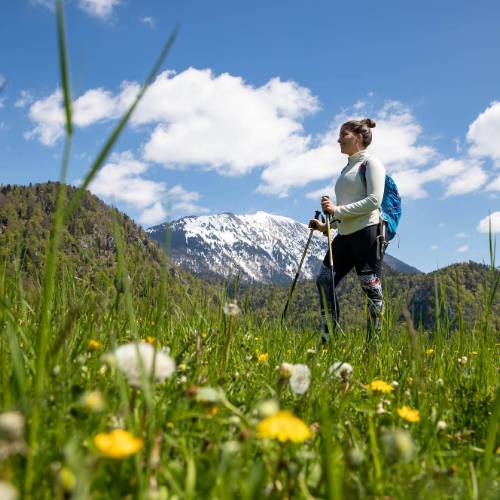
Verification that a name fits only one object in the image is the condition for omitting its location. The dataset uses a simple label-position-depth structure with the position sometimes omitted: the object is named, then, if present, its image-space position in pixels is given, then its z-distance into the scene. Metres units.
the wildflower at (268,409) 0.97
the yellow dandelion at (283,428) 0.93
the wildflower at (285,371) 1.54
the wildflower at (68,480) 0.81
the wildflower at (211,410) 1.25
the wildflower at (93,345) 1.79
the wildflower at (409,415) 1.44
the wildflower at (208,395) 1.12
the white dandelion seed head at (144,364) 1.14
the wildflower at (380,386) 1.77
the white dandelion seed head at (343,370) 1.90
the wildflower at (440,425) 1.57
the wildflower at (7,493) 0.66
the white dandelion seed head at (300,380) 1.67
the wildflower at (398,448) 0.95
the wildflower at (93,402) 1.03
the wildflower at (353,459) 0.97
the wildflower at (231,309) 1.76
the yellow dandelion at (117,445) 0.79
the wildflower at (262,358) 2.58
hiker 5.61
